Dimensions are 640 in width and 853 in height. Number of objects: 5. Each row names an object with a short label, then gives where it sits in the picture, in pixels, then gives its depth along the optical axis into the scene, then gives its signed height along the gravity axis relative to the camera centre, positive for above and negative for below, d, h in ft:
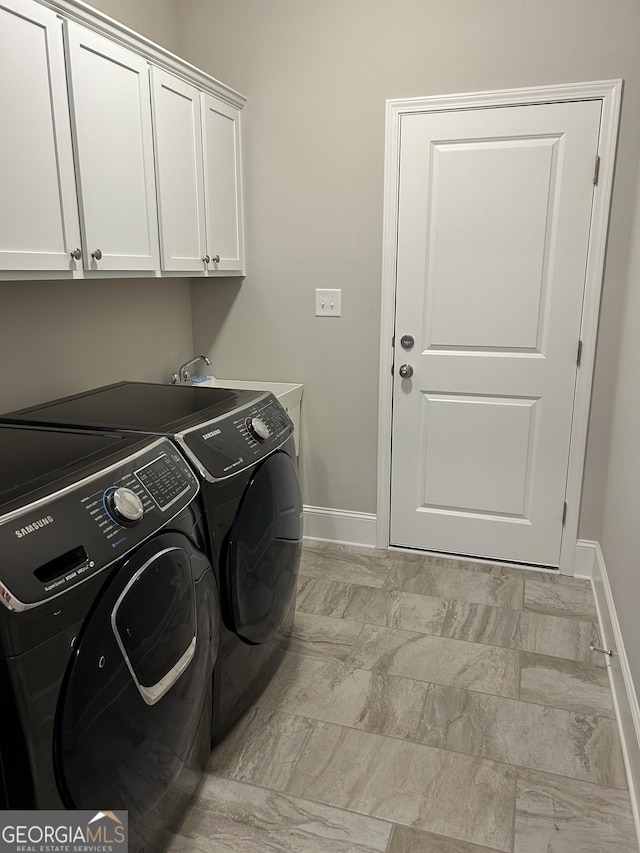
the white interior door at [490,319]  8.50 -0.57
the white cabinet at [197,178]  7.69 +1.28
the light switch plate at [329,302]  9.73 -0.37
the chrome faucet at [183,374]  9.73 -1.48
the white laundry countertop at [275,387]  9.62 -1.68
